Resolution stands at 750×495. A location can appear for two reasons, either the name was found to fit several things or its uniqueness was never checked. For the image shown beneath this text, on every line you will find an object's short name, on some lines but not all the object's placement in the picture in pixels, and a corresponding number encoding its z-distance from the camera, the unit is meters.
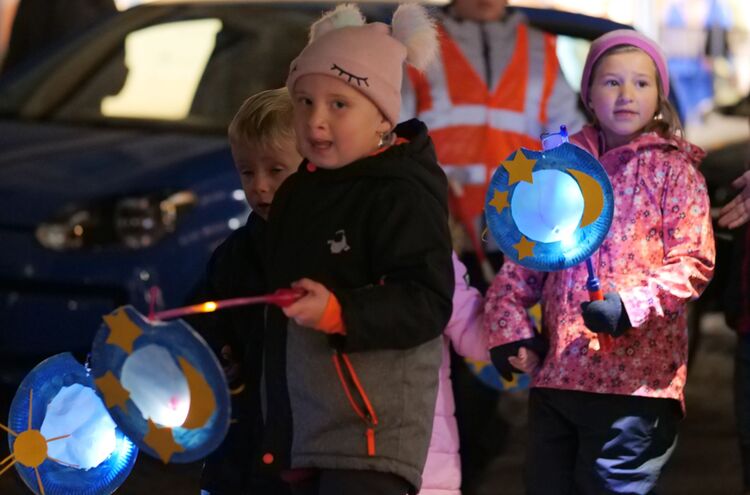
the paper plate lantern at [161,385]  6.13
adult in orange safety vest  10.40
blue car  11.22
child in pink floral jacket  7.43
